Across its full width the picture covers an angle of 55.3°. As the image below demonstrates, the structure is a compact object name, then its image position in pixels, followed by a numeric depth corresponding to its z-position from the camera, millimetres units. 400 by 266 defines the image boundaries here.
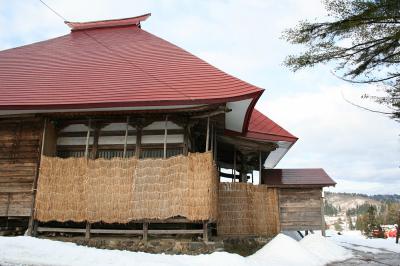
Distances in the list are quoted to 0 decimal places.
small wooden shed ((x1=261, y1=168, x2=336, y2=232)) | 13117
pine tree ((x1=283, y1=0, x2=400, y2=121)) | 6000
